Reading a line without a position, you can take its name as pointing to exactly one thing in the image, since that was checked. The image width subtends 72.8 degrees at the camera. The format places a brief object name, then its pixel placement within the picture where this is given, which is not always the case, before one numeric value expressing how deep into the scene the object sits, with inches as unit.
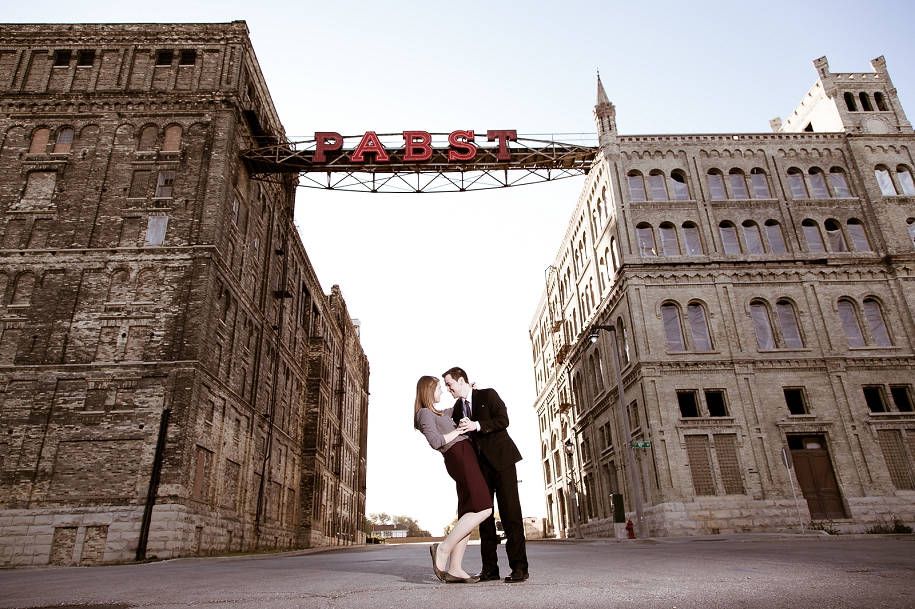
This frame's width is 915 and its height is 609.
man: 223.6
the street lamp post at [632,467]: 903.1
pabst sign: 1206.9
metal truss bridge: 1213.7
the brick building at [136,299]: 832.3
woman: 218.1
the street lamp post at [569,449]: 1676.3
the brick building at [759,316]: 1045.2
